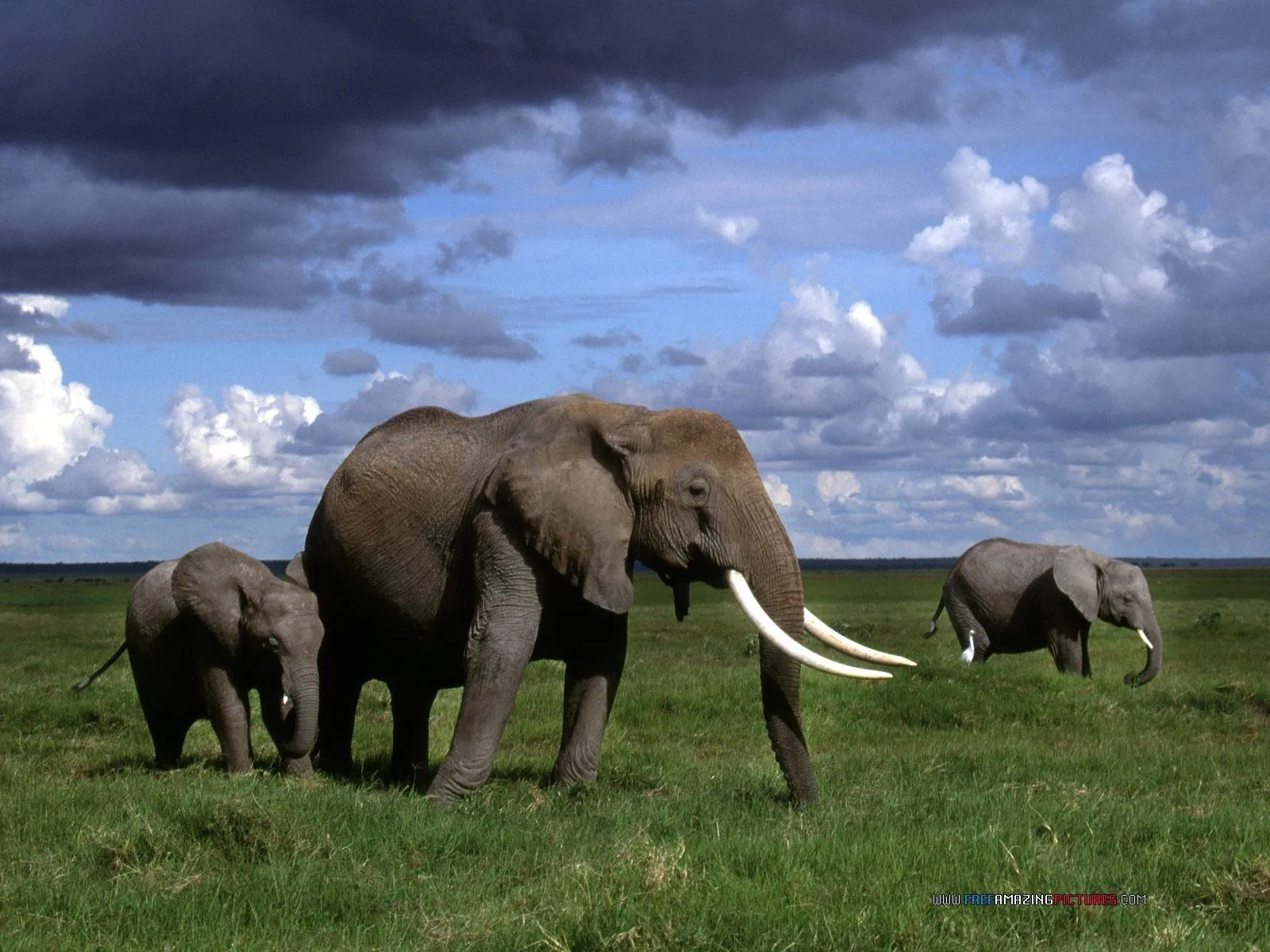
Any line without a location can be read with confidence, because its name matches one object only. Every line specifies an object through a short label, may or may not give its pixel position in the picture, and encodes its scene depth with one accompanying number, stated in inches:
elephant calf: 457.7
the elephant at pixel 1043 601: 940.6
